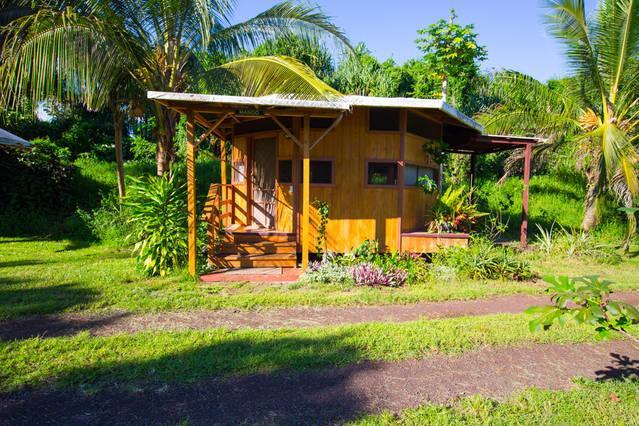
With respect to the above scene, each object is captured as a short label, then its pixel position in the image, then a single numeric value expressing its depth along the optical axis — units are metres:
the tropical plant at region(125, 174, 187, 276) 8.12
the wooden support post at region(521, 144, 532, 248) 11.40
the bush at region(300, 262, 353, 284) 7.88
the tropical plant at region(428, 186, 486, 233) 9.80
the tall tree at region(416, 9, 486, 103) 19.58
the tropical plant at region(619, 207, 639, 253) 10.27
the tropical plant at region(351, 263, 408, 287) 7.76
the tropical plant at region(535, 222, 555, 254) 11.01
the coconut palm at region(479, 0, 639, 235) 10.18
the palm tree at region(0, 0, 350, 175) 7.74
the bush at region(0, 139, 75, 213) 13.51
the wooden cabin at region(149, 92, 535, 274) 9.27
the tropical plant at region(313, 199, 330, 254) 9.11
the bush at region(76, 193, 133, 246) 11.95
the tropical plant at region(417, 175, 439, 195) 9.78
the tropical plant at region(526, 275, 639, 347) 2.52
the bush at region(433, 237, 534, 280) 8.41
